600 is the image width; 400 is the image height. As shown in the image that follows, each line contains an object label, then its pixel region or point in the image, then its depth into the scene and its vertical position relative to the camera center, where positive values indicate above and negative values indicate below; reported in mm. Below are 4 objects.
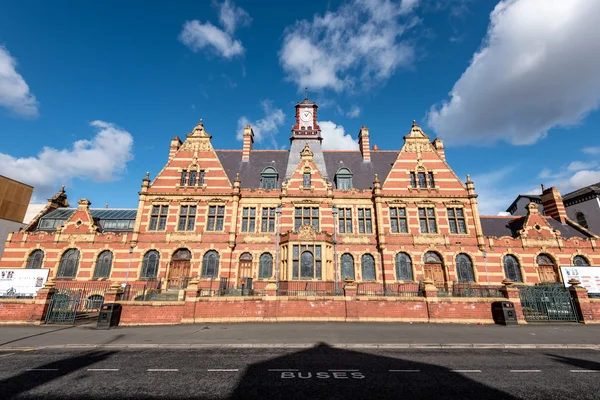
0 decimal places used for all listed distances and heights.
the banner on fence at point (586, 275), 18672 +498
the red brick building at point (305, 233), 24109 +4388
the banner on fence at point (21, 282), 17094 -224
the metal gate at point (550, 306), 16062 -1425
